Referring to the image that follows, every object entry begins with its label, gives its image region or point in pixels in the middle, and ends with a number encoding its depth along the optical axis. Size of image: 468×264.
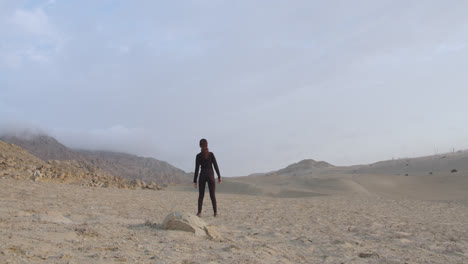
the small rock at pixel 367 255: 4.29
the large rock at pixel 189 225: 4.82
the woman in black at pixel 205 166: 7.82
